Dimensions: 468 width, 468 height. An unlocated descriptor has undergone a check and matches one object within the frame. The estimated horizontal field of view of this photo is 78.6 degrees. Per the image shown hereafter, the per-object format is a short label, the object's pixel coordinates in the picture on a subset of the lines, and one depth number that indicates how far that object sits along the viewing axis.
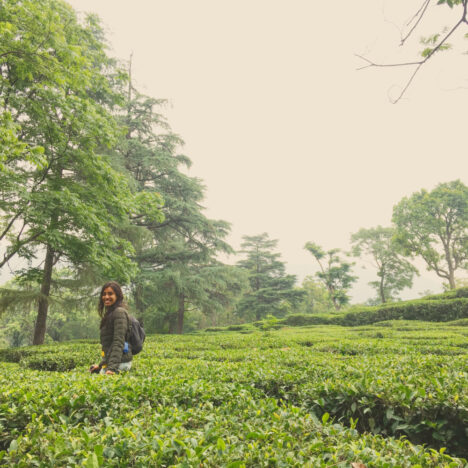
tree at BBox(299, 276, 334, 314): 42.88
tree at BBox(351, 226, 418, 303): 34.59
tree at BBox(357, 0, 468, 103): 1.90
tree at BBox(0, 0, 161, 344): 7.04
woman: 3.98
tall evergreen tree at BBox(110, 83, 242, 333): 16.41
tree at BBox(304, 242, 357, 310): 34.25
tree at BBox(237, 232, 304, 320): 32.81
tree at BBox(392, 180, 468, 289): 27.16
